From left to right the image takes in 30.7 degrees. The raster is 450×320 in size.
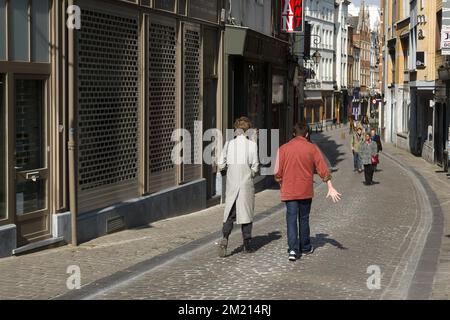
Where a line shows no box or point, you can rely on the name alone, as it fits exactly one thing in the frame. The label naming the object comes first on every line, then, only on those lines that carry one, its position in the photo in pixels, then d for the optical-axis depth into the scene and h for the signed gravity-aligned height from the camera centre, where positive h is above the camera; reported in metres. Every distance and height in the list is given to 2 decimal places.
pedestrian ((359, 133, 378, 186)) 23.50 -1.08
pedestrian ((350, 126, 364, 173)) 28.36 -1.02
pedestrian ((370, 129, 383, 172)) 27.68 -0.61
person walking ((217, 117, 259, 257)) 10.40 -0.79
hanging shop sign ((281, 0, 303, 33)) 26.12 +3.34
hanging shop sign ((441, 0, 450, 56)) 23.53 +2.54
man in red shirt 10.05 -0.71
